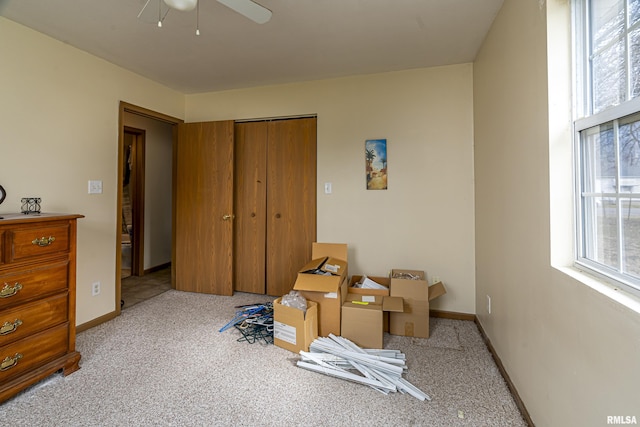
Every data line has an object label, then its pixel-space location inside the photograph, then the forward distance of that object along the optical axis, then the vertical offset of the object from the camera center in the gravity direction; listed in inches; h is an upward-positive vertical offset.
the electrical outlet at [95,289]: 99.6 -25.6
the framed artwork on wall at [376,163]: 112.0 +22.7
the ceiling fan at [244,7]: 52.6 +44.2
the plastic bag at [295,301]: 83.7 -25.8
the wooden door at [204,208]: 128.6 +4.9
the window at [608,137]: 34.7 +11.4
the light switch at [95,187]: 99.0 +11.4
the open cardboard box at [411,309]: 91.1 -30.3
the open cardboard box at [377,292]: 95.0 -26.0
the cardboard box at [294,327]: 80.0 -32.4
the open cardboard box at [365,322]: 82.8 -31.5
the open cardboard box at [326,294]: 85.3 -24.1
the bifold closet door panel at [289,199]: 122.4 +8.5
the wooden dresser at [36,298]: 60.8 -19.2
